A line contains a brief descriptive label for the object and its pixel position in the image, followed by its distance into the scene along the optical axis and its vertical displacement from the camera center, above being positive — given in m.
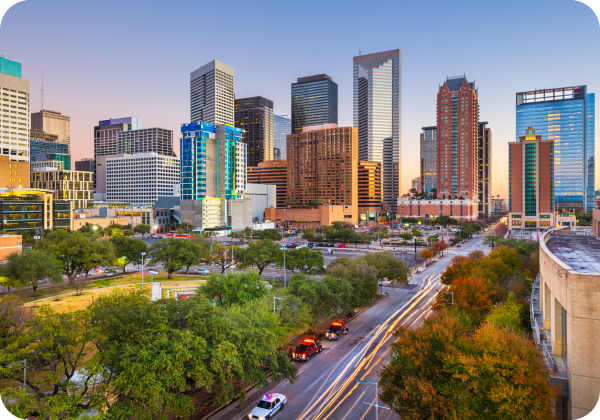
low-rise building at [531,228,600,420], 16.06 -6.76
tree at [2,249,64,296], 45.16 -8.35
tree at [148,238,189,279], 58.12 -8.48
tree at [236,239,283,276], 60.59 -8.99
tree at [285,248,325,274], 56.38 -9.30
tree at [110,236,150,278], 65.19 -8.40
